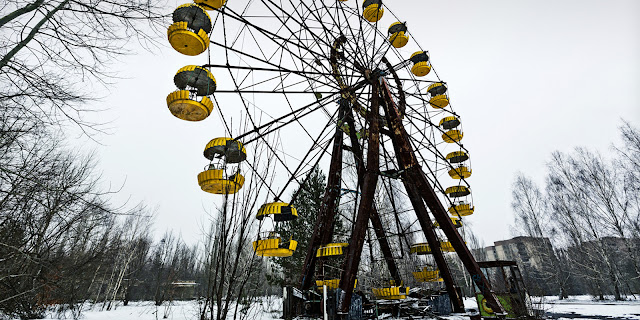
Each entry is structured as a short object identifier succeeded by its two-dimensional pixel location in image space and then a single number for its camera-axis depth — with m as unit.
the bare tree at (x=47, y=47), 3.70
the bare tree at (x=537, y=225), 23.59
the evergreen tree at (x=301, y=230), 18.16
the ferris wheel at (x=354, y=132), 6.35
